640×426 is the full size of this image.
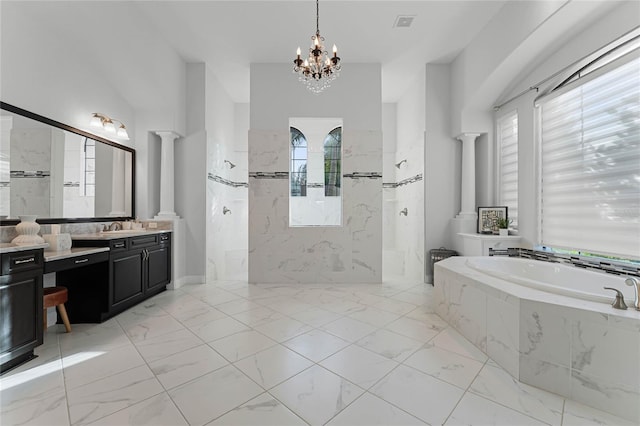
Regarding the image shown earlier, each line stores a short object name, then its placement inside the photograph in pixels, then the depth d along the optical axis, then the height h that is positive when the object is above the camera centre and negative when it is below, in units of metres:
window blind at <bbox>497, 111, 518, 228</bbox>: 3.50 +0.68
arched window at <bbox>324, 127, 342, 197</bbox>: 4.85 +0.94
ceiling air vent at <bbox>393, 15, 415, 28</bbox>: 3.15 +2.29
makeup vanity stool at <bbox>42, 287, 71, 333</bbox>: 2.25 -0.74
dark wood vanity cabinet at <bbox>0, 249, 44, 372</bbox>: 1.80 -0.66
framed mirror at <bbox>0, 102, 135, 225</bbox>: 2.26 +0.41
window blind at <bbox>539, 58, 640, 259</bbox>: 2.19 +0.45
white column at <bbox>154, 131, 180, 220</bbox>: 3.96 +0.51
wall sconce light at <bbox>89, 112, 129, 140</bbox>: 3.13 +1.06
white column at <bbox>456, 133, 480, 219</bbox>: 3.95 +0.53
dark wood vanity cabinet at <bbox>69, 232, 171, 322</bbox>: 2.72 -0.66
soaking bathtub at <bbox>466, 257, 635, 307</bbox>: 1.83 -0.53
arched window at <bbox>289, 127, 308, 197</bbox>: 4.94 +0.94
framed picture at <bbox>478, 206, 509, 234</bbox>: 3.59 -0.05
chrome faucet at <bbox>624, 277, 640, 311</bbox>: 1.56 -0.42
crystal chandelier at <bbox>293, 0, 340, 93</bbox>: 2.46 +1.43
